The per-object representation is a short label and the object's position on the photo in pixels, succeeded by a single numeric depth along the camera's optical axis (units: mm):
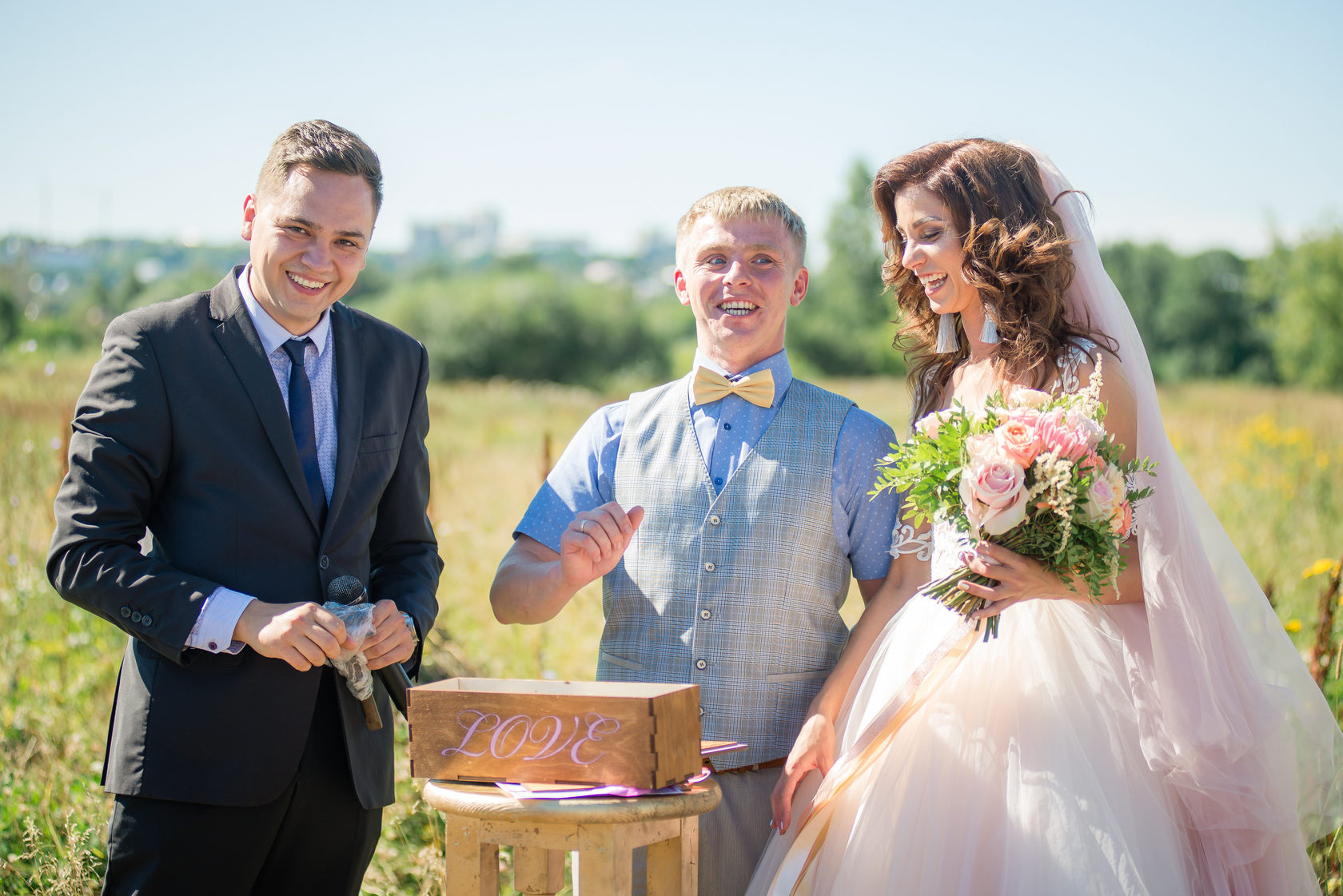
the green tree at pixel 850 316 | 52250
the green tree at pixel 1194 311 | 54062
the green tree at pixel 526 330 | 52531
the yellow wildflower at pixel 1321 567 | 4091
